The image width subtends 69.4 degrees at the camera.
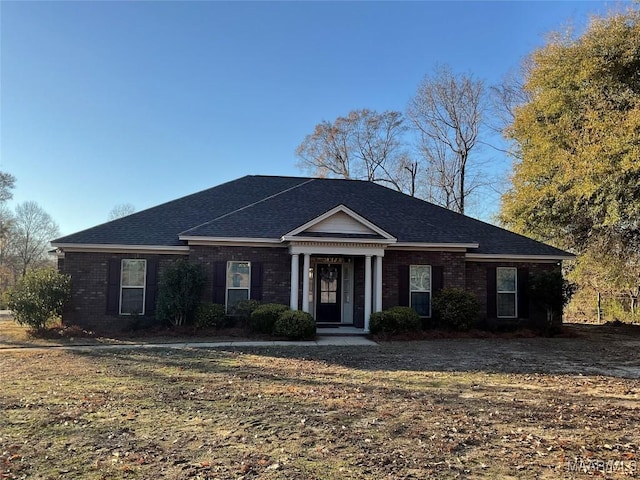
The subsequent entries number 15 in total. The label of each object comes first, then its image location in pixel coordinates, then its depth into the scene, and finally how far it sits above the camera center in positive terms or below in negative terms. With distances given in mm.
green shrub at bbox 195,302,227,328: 13914 -1123
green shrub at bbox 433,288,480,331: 14727 -735
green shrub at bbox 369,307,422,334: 13891 -1154
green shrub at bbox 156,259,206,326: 13938 -450
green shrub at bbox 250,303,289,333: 13406 -1103
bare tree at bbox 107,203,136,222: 56000 +7812
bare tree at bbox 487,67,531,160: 25422 +11776
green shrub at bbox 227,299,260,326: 14252 -947
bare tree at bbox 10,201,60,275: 45844 +4008
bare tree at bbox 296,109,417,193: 35688 +10824
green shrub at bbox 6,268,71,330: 13180 -681
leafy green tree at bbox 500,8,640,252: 15401 +5396
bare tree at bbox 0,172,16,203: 33500 +6362
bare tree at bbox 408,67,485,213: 31484 +11110
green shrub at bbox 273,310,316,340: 12852 -1273
